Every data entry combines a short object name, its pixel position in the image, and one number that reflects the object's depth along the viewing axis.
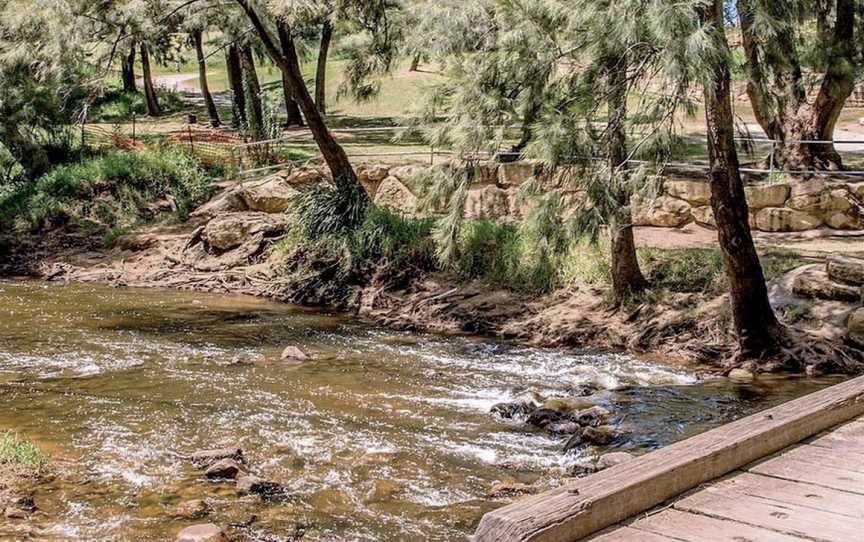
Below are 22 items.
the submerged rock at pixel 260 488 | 7.33
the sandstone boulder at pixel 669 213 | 15.72
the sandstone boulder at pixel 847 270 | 12.07
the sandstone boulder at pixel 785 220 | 15.19
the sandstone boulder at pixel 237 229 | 18.80
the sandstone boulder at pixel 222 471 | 7.59
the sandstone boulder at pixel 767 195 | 15.32
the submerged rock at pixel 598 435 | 8.68
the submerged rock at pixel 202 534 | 6.37
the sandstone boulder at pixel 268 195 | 19.66
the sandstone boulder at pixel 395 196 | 18.17
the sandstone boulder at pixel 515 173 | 17.33
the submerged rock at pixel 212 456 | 7.89
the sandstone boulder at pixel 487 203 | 17.11
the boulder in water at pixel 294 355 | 12.11
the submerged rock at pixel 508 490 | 7.41
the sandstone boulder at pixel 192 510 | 6.86
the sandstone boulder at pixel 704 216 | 15.41
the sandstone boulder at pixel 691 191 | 15.55
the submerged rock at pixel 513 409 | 9.59
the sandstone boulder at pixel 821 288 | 12.05
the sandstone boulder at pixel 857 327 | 11.48
